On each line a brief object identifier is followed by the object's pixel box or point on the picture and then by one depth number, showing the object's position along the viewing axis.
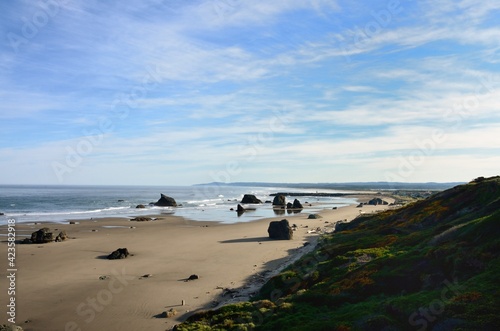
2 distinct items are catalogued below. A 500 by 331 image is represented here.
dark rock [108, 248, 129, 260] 29.87
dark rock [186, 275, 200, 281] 23.84
